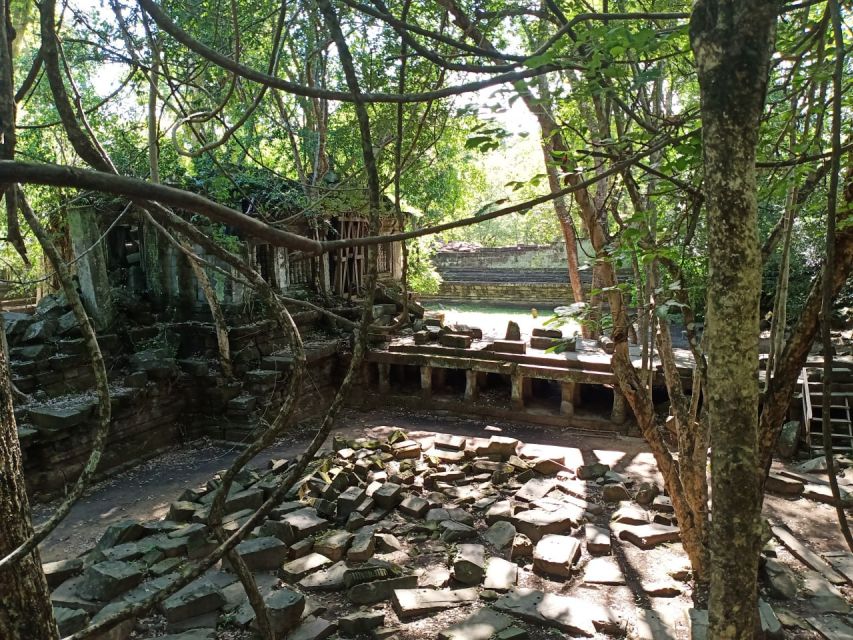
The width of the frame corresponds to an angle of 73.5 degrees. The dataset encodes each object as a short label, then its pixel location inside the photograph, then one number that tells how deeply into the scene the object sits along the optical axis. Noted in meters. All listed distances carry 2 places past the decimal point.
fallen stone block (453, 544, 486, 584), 4.44
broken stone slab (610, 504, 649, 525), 5.33
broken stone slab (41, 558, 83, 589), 4.22
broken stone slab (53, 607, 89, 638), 3.53
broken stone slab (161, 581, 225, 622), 3.86
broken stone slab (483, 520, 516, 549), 5.06
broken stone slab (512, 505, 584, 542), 5.13
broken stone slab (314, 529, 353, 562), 4.82
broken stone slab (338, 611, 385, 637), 3.84
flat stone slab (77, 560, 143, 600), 4.03
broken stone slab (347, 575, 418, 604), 4.23
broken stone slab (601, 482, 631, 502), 5.96
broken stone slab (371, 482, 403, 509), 5.65
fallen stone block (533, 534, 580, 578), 4.57
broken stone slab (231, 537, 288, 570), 4.54
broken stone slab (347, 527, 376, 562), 4.76
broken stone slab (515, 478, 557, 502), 5.92
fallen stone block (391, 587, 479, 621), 4.03
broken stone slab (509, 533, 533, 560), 4.93
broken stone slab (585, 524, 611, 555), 4.93
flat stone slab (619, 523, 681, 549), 5.00
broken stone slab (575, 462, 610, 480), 6.59
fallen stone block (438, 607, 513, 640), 3.64
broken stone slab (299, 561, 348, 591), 4.41
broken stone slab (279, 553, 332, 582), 4.51
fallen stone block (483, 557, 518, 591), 4.36
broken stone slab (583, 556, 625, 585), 4.51
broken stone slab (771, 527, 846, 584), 4.52
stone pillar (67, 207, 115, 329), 8.55
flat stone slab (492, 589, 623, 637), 3.81
